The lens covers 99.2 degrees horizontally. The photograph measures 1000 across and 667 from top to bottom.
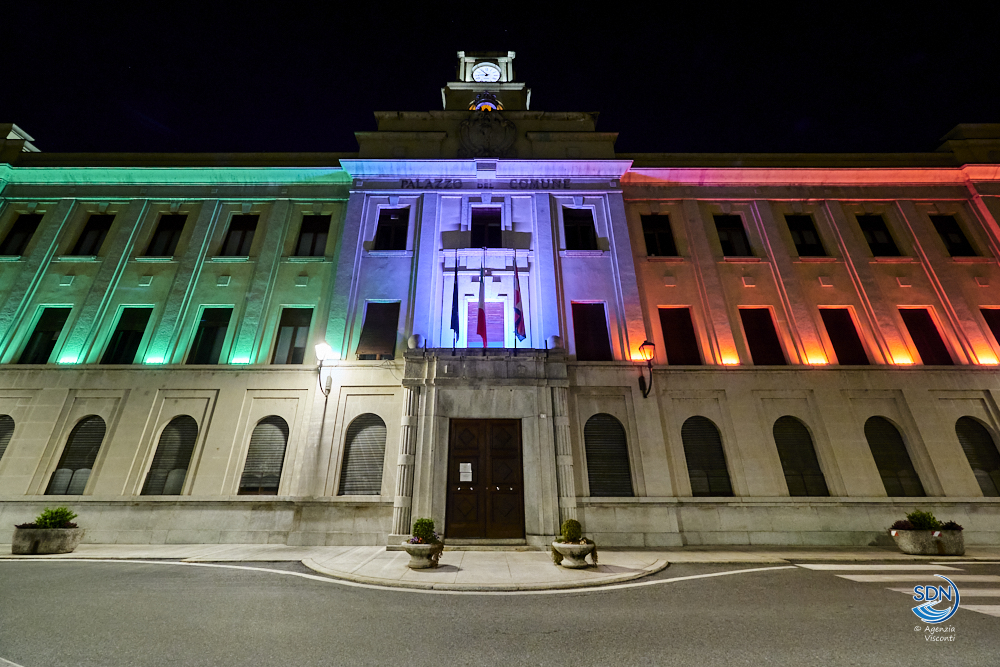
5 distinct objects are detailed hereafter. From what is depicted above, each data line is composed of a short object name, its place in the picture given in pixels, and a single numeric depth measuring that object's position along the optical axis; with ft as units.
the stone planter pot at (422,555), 29.43
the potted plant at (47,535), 36.29
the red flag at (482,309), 46.29
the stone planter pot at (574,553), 29.73
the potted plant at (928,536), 35.99
